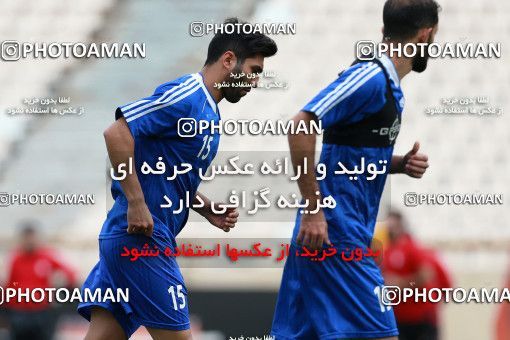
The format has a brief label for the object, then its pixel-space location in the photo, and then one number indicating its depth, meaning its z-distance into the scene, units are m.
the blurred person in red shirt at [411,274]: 16.86
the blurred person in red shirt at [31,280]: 19.12
